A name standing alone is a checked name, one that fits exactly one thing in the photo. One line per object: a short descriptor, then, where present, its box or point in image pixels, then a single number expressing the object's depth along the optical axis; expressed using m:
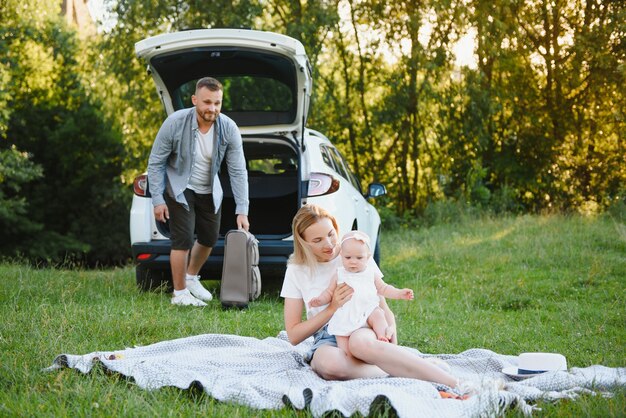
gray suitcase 6.09
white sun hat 3.91
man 6.20
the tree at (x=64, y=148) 21.27
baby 3.86
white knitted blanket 3.27
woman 3.71
